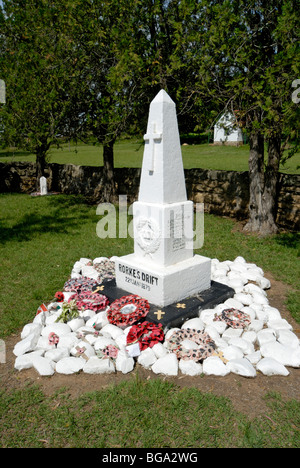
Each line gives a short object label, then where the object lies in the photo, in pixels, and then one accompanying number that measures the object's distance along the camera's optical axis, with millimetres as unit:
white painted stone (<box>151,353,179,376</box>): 3402
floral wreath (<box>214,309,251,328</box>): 4059
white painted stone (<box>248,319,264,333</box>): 4043
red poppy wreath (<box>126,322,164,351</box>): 3689
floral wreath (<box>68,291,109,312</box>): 4458
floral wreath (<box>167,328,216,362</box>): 3520
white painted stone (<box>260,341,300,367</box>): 3498
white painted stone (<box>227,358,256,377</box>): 3318
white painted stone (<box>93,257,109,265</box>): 6348
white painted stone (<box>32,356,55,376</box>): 3406
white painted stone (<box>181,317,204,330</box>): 4035
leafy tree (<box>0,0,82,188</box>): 8625
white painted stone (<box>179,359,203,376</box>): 3393
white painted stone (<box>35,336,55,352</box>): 3775
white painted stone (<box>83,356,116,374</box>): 3408
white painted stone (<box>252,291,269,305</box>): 4730
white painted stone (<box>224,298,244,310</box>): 4523
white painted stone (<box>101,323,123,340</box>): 3938
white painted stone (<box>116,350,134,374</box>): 3431
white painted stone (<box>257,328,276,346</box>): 3777
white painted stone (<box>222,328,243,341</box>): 3879
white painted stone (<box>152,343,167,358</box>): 3604
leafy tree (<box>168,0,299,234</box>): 5910
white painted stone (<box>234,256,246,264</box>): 6227
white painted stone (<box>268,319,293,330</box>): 4090
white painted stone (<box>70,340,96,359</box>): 3616
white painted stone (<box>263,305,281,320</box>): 4336
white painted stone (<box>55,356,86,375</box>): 3426
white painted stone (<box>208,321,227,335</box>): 4008
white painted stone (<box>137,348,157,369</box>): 3516
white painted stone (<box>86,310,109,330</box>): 4160
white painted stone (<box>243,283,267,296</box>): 5013
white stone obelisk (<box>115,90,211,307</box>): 4234
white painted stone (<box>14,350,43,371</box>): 3508
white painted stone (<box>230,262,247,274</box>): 5773
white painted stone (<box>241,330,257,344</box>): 3859
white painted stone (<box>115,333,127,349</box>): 3748
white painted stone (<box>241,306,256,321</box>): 4337
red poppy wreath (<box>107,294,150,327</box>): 3994
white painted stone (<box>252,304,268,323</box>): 4297
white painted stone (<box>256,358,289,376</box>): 3363
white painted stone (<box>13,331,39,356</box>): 3725
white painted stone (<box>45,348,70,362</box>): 3576
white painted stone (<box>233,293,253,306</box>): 4689
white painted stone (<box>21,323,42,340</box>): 4000
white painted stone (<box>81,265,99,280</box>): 5633
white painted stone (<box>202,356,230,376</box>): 3367
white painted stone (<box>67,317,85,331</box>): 4152
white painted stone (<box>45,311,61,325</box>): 4270
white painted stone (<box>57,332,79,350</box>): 3770
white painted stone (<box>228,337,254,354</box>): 3670
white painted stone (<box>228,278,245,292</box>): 5086
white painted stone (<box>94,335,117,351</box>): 3723
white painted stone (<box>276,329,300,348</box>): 3740
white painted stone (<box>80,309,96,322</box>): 4352
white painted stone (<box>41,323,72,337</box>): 3987
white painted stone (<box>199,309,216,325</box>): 4219
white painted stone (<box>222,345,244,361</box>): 3552
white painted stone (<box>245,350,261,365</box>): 3537
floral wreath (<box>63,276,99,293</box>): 5047
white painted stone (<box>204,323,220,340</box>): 3886
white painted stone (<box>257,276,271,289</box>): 5316
